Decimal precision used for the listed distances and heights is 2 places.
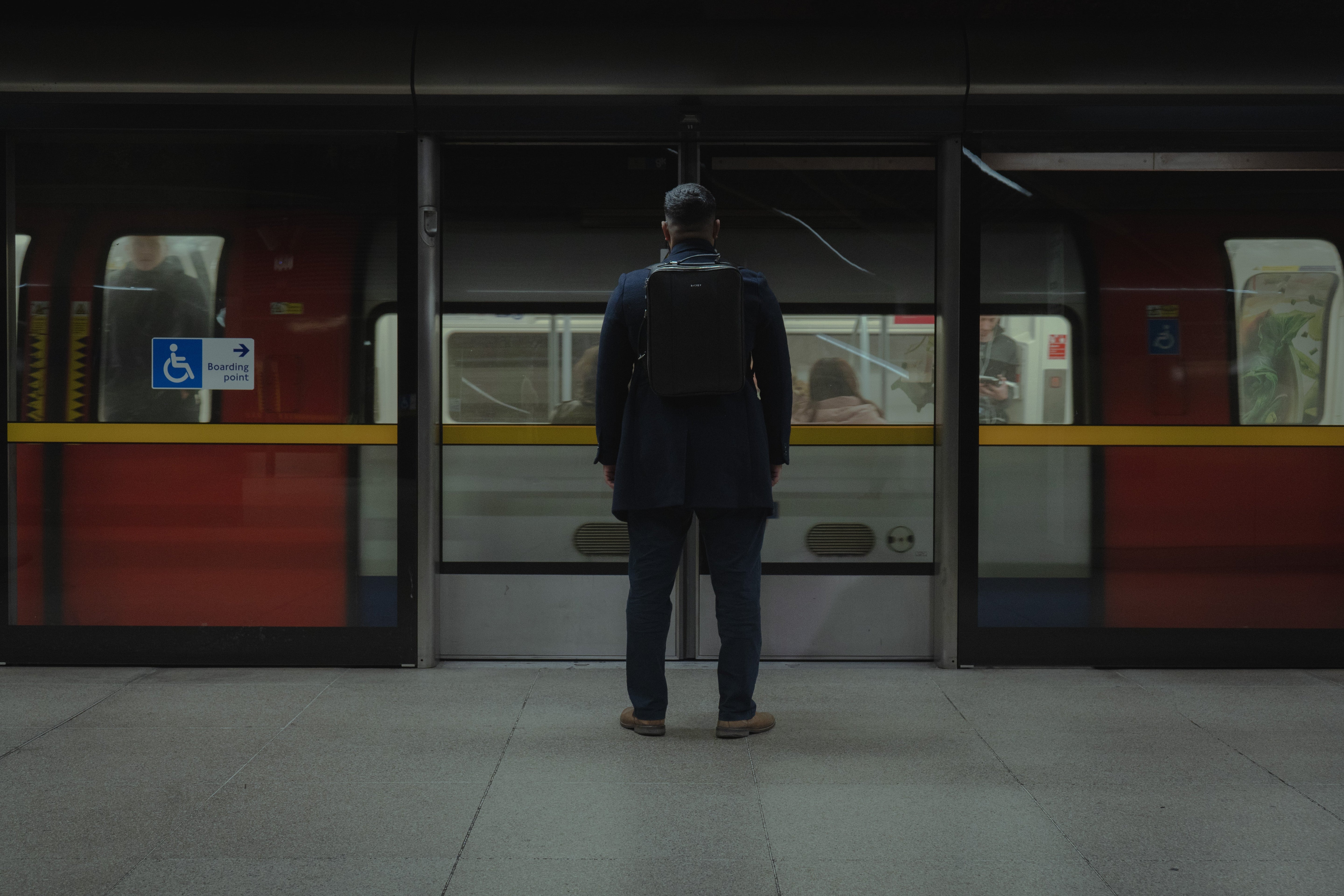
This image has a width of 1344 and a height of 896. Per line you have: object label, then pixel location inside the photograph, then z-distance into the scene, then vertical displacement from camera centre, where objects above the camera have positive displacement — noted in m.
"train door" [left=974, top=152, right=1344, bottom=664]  4.35 +0.29
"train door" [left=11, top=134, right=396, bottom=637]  4.33 +0.24
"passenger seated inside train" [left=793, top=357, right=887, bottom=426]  4.50 +0.23
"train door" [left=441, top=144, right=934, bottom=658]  4.46 +0.26
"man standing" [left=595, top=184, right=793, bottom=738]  3.28 -0.05
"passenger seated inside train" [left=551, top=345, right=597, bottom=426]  4.49 +0.22
